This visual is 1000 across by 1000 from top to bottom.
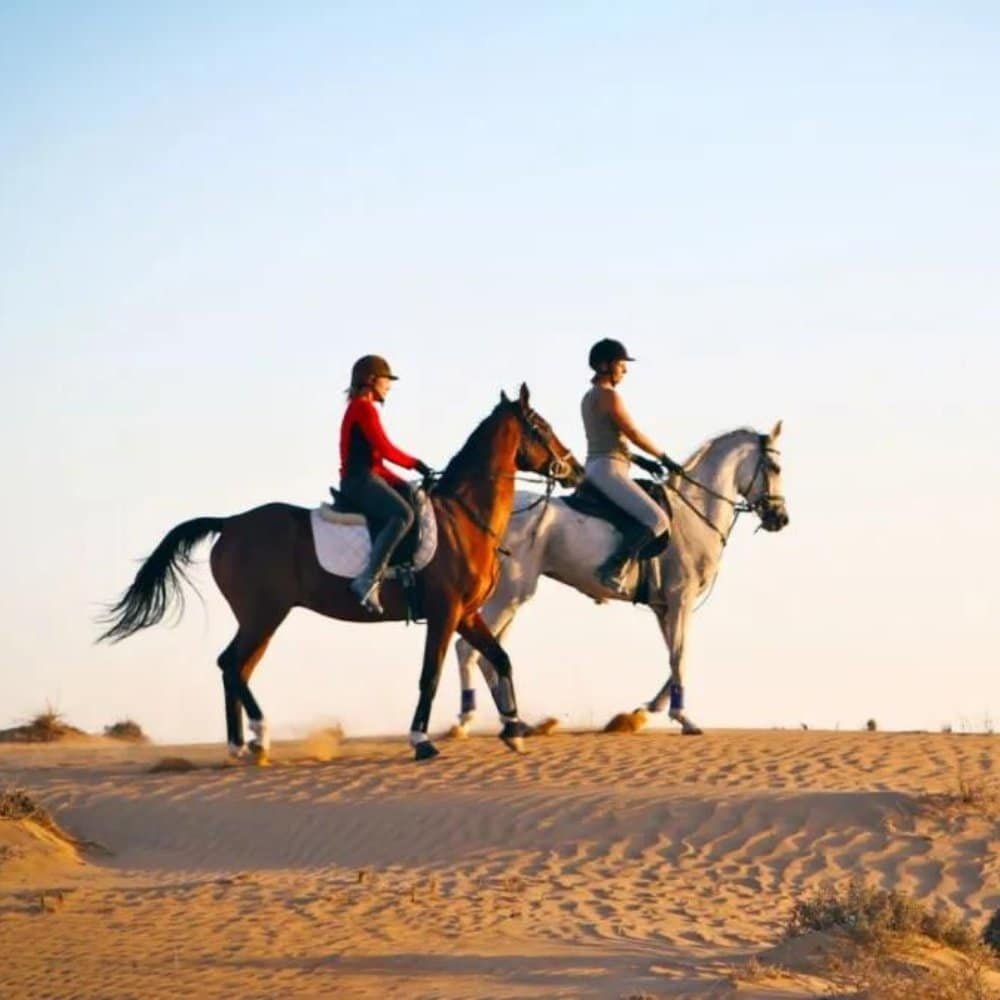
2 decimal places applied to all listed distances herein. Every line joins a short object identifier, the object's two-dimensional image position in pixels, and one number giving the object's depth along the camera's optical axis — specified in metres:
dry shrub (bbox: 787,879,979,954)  13.83
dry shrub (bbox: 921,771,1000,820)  18.70
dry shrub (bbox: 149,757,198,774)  22.16
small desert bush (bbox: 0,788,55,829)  19.47
